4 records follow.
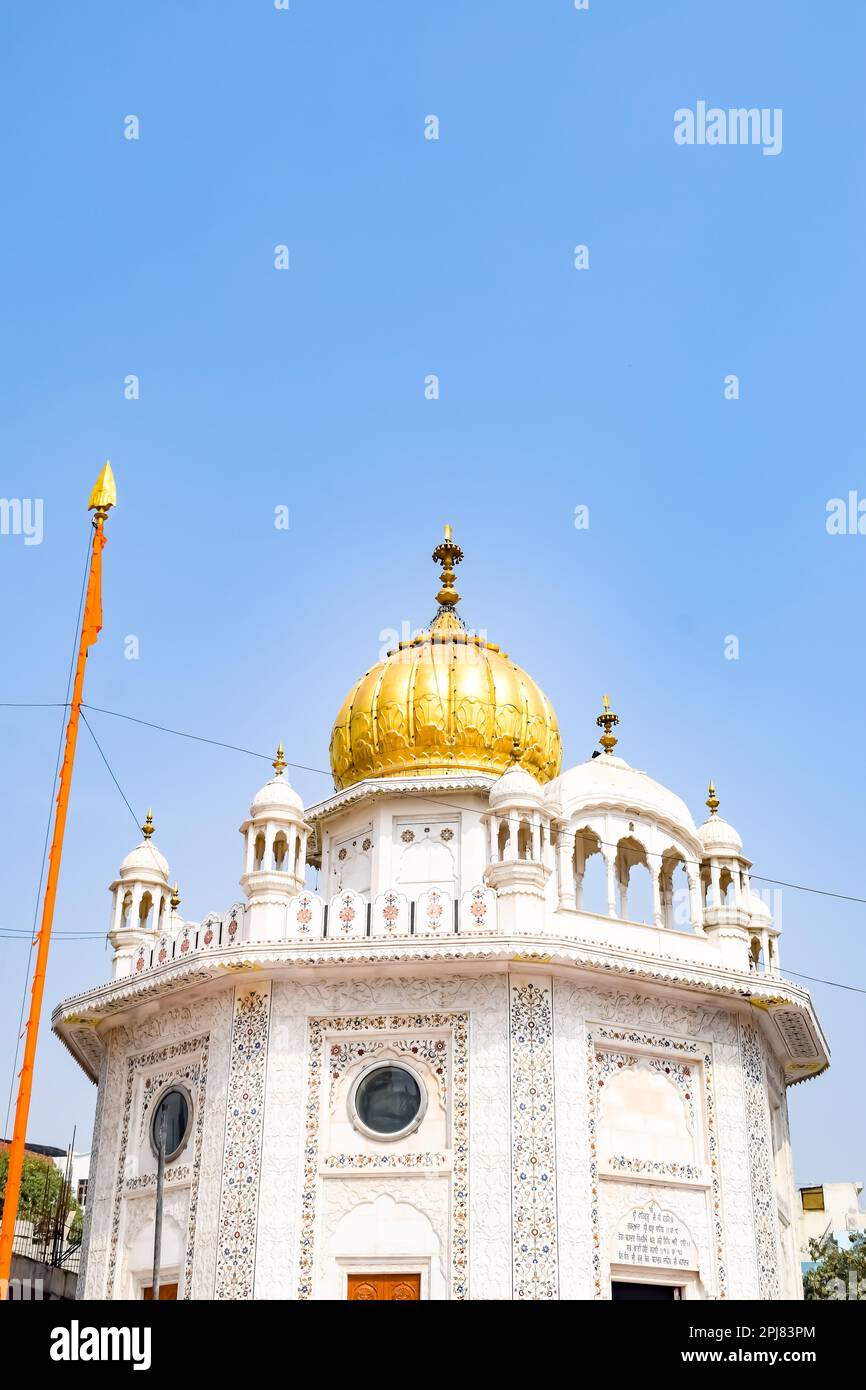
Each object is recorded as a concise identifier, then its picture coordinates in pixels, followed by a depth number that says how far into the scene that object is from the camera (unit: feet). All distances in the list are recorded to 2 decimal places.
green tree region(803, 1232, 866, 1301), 102.99
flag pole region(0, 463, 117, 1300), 44.09
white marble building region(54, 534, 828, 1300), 51.78
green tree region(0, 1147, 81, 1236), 128.57
